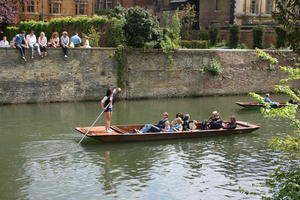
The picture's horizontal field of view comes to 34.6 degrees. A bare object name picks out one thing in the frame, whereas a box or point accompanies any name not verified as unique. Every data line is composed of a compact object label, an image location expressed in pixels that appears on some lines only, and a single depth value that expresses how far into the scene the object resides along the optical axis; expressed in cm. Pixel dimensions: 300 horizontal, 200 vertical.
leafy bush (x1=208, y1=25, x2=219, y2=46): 3532
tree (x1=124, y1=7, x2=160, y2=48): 2288
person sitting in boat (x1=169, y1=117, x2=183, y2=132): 1478
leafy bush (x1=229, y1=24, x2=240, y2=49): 3269
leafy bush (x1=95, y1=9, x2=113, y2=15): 4430
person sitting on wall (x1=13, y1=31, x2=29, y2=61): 2077
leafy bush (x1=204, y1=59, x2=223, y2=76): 2528
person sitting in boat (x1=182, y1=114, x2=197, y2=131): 1508
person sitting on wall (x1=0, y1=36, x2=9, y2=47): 2160
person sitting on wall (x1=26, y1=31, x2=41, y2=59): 2095
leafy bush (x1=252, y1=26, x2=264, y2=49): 3212
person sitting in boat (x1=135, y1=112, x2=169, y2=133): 1455
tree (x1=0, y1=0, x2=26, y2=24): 2713
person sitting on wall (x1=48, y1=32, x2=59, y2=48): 2172
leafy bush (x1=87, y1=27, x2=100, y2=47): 2325
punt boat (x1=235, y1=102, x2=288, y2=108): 2092
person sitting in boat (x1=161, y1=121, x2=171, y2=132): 1465
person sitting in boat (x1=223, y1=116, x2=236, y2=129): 1530
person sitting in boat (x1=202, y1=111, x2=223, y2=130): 1536
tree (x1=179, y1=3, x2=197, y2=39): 3712
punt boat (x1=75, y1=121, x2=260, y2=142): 1370
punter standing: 1405
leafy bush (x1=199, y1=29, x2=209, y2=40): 3569
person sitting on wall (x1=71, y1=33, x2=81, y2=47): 2263
